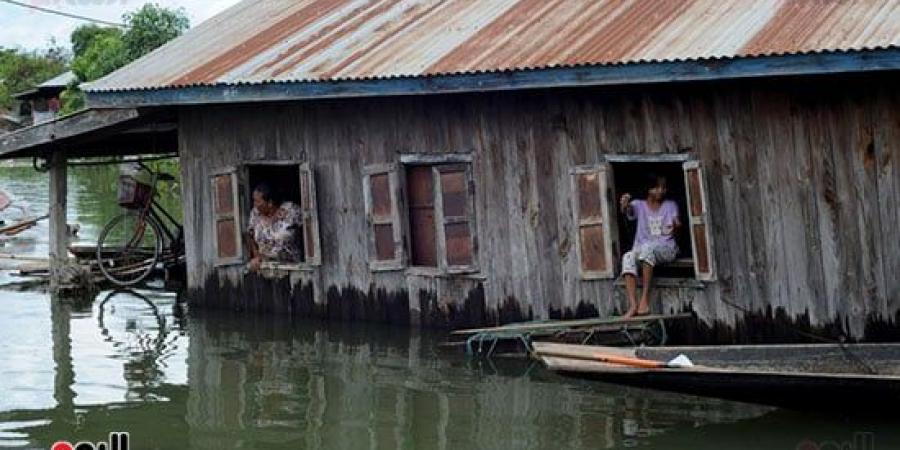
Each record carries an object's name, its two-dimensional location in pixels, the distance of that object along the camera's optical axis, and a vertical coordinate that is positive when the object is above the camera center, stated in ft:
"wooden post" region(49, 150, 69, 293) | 59.47 +6.20
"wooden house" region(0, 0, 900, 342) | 37.01 +5.37
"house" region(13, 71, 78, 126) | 203.82 +39.67
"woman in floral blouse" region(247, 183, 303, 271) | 50.37 +4.32
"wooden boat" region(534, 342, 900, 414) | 31.17 -1.13
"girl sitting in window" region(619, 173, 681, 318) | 40.65 +2.60
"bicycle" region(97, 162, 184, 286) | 59.88 +5.25
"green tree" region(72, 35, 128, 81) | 177.58 +40.28
